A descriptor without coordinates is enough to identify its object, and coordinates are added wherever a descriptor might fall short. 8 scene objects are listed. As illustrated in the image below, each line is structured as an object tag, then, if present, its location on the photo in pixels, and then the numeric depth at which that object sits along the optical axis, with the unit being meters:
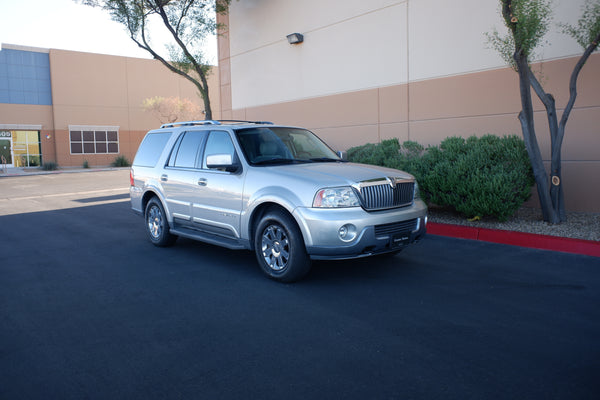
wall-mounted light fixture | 14.99
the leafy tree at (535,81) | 7.46
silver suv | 5.44
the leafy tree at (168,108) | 43.72
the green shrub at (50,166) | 36.25
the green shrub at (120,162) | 41.03
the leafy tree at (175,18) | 18.45
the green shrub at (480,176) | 8.14
